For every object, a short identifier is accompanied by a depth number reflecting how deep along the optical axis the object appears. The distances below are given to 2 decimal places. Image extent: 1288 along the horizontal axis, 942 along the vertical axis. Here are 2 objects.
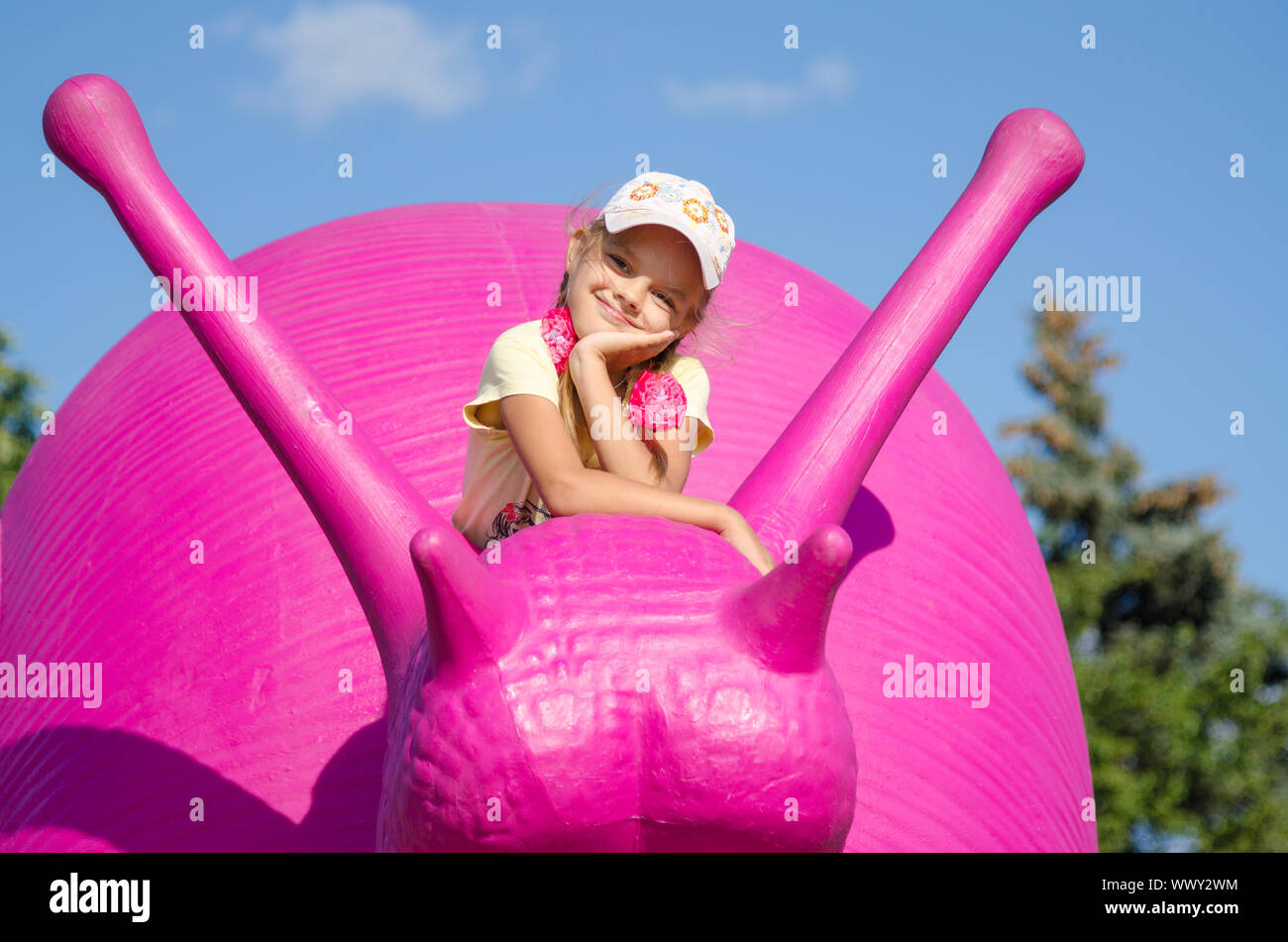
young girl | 2.25
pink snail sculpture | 1.83
